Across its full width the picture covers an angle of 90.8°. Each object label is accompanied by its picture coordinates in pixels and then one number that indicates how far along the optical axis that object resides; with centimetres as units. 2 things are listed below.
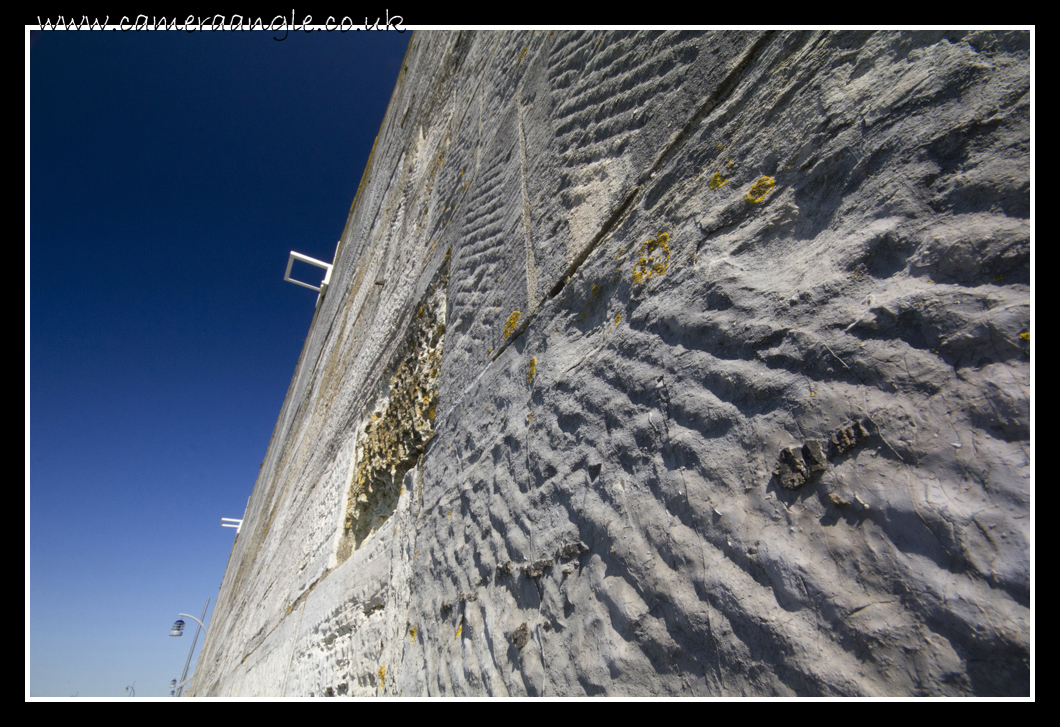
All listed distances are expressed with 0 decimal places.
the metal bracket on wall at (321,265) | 657
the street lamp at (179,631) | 1692
